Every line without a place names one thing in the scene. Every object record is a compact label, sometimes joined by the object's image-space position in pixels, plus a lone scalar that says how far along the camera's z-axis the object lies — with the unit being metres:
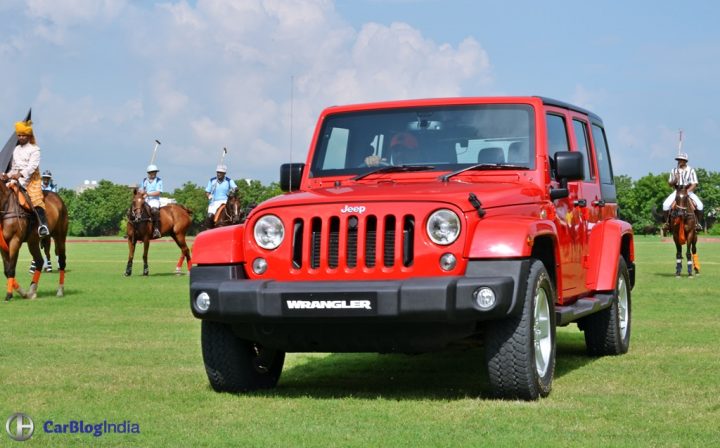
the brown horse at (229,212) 29.22
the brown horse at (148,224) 29.86
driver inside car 9.74
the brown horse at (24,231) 19.17
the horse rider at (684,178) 27.47
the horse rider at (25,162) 19.02
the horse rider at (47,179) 31.44
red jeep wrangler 8.00
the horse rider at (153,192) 30.28
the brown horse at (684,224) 27.78
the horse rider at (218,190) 29.69
